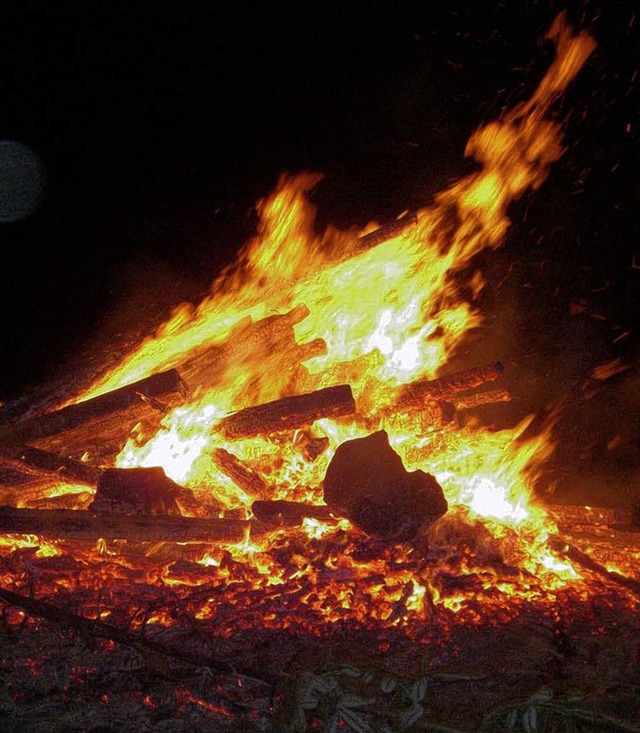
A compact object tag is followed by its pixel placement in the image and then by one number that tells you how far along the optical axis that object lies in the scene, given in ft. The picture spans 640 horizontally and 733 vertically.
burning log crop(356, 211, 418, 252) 19.06
